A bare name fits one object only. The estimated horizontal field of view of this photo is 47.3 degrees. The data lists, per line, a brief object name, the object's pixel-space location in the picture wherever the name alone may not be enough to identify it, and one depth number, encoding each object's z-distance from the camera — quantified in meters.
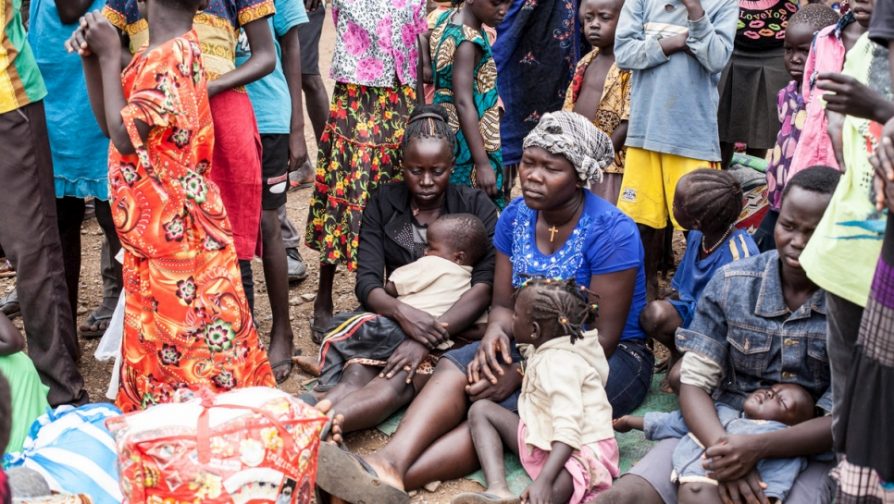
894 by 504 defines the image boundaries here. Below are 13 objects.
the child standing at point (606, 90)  4.89
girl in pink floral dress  4.52
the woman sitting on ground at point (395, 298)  3.88
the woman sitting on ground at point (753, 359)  2.98
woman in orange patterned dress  3.22
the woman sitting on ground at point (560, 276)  3.57
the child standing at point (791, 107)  4.22
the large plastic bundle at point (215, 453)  2.43
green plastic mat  3.54
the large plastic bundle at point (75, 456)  2.69
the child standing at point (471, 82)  4.62
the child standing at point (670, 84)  4.50
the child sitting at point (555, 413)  3.25
